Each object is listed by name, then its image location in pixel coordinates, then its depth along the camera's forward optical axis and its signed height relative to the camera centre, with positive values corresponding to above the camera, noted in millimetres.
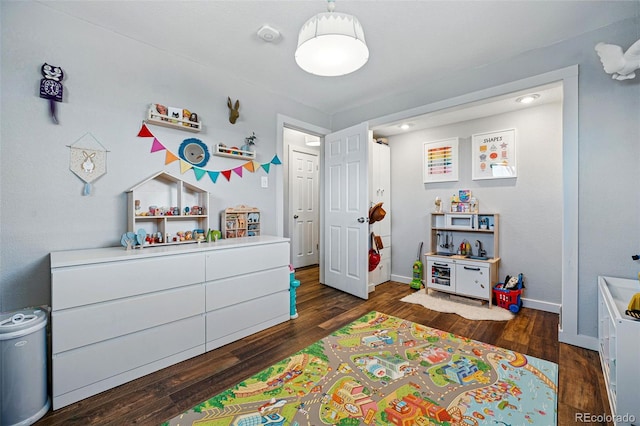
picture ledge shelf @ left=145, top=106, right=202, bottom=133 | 2324 +815
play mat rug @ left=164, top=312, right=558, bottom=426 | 1512 -1138
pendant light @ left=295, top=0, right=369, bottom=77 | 1320 +868
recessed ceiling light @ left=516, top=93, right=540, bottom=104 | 2932 +1257
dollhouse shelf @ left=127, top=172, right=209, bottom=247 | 2258 +65
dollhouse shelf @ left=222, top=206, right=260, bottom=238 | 2877 -106
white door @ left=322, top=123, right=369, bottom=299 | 3484 +14
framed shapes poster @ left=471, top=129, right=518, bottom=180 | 3410 +745
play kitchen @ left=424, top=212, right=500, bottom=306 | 3254 -576
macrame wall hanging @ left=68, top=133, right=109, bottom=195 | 2029 +406
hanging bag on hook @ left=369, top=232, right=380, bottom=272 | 3693 -623
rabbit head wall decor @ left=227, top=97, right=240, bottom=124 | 2887 +1073
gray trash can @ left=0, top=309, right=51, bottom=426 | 1421 -849
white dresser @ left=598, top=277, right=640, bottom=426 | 1327 -792
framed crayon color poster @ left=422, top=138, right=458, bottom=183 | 3867 +753
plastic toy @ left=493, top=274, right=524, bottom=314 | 3059 -943
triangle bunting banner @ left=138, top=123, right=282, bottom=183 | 2373 +508
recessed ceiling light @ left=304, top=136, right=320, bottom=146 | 5344 +1425
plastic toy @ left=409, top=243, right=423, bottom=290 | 3944 -956
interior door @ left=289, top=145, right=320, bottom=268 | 5172 +126
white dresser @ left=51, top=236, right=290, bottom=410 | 1634 -689
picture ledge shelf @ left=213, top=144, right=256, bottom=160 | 2794 +643
